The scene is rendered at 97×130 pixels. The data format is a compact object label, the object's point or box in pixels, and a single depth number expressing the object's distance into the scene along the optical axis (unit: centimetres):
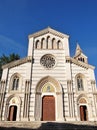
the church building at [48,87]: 1261
